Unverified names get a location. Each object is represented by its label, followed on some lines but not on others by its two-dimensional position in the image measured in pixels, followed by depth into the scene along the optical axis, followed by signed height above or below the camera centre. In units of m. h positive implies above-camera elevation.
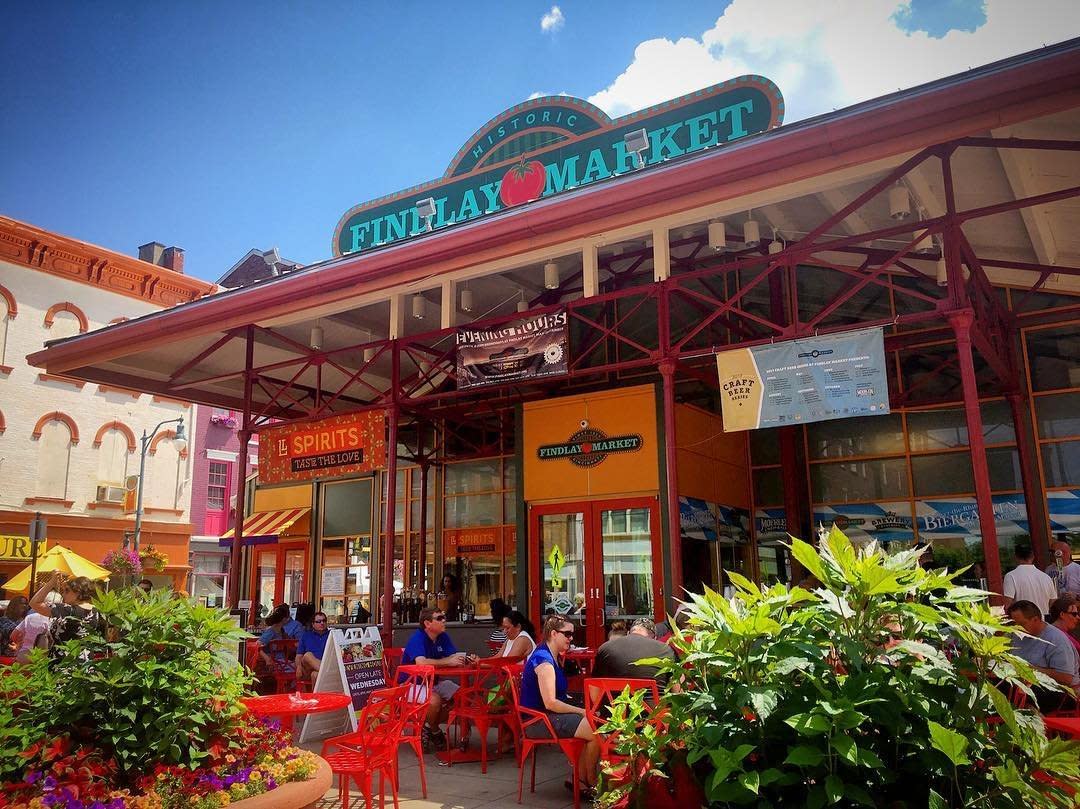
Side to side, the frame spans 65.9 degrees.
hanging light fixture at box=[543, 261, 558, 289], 10.95 +3.88
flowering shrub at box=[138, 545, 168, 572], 25.12 +0.76
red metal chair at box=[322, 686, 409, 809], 5.49 -1.11
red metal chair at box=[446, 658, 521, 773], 7.54 -1.18
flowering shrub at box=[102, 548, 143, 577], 19.62 +0.56
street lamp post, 23.33 +2.77
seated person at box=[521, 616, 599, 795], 5.95 -0.89
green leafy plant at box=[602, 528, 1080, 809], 2.67 -0.45
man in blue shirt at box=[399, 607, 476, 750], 8.26 -0.78
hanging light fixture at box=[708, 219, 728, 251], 9.59 +3.82
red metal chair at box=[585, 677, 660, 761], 5.44 -0.77
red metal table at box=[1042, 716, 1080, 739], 4.42 -0.85
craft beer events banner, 8.18 +1.89
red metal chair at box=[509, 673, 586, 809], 5.99 -1.23
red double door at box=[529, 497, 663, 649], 12.01 +0.15
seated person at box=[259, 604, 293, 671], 10.51 -0.74
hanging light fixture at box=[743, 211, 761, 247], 10.36 +4.13
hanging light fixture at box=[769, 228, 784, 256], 11.21 +4.30
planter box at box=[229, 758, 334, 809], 4.50 -1.18
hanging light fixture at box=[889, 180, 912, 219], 8.67 +3.75
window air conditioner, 27.05 +2.94
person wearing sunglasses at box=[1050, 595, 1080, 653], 6.58 -0.40
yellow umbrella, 16.14 +0.41
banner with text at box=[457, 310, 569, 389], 10.46 +2.86
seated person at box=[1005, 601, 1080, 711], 5.68 -0.62
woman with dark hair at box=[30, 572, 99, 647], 6.70 -0.18
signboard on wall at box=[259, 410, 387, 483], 12.42 +2.03
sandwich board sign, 8.76 -1.03
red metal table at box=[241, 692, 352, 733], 6.10 -0.92
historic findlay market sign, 15.13 +8.33
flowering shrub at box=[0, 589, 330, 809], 4.30 -0.76
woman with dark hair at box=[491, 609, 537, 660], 8.68 -0.64
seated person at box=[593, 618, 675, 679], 5.85 -0.57
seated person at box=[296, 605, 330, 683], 9.98 -0.82
